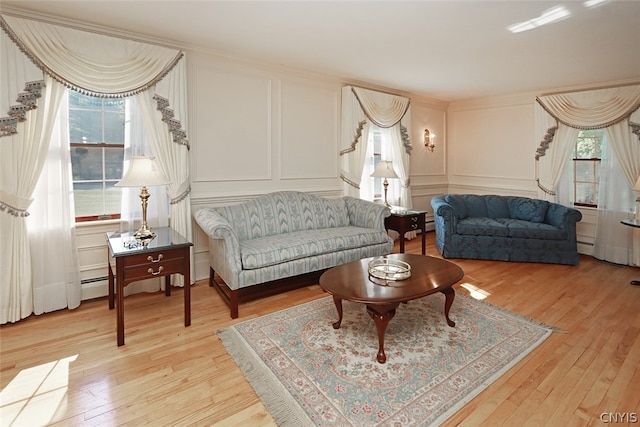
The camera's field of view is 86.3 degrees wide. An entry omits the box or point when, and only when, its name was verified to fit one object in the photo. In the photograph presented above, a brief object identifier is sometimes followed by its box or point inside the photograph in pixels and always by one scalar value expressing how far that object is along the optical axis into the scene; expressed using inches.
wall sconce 243.1
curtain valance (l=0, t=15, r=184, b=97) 106.7
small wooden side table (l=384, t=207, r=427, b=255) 175.2
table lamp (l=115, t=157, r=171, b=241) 103.3
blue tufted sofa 173.3
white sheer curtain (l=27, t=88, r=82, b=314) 114.3
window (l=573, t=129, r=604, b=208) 193.0
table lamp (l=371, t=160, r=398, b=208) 184.4
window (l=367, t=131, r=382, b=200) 214.1
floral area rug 72.9
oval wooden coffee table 88.7
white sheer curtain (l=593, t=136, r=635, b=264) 179.6
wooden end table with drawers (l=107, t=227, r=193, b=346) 96.1
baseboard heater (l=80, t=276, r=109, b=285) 125.6
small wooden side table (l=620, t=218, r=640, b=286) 146.2
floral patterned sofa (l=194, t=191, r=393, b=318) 118.7
